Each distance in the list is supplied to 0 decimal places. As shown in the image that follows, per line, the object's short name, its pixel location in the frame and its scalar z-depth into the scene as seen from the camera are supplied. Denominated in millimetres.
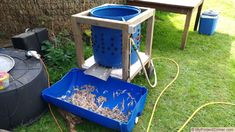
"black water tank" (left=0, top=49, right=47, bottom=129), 1706
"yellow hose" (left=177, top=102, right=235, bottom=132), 1963
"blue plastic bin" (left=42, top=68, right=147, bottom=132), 1728
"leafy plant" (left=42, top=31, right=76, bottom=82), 2547
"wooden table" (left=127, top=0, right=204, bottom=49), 3066
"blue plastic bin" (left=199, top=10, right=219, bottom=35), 3664
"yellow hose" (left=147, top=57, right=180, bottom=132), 2018
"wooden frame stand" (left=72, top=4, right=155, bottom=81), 1855
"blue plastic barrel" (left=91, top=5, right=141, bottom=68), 2023
